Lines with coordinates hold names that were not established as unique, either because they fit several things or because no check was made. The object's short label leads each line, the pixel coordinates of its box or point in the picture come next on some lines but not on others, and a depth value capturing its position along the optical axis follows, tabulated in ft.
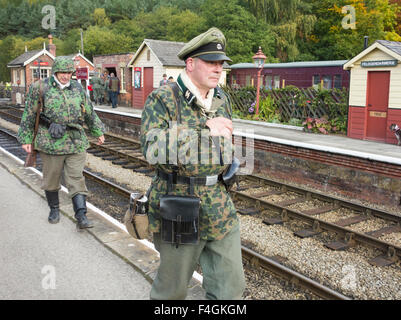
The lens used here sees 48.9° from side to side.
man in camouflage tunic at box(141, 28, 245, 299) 8.22
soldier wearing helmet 16.92
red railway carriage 73.61
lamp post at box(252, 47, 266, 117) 58.95
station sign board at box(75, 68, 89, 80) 78.59
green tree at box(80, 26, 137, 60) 143.13
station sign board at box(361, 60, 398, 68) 42.02
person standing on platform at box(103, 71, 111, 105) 85.71
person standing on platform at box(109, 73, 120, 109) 80.53
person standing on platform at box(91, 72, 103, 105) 90.53
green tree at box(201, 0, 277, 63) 113.91
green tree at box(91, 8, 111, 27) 225.41
